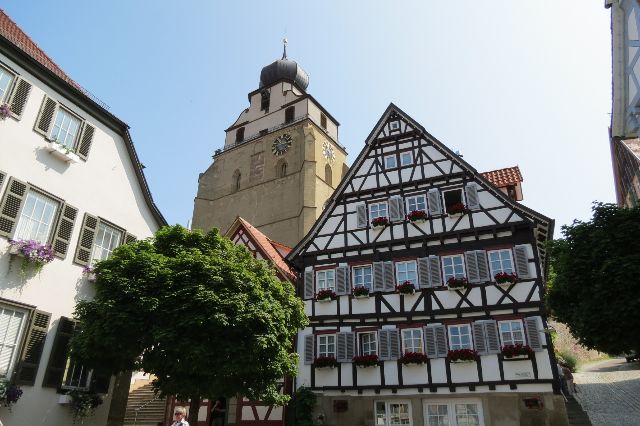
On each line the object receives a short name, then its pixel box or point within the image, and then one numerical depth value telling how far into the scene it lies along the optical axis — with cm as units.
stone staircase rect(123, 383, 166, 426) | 1812
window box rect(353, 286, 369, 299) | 1883
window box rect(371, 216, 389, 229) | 1986
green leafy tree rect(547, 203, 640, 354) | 1145
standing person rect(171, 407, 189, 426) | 877
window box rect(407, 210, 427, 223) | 1920
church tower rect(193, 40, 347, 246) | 4528
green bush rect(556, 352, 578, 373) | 3189
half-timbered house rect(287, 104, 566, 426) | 1633
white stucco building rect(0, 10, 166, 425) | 1095
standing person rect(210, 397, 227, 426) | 1912
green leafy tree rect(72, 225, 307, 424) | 1215
